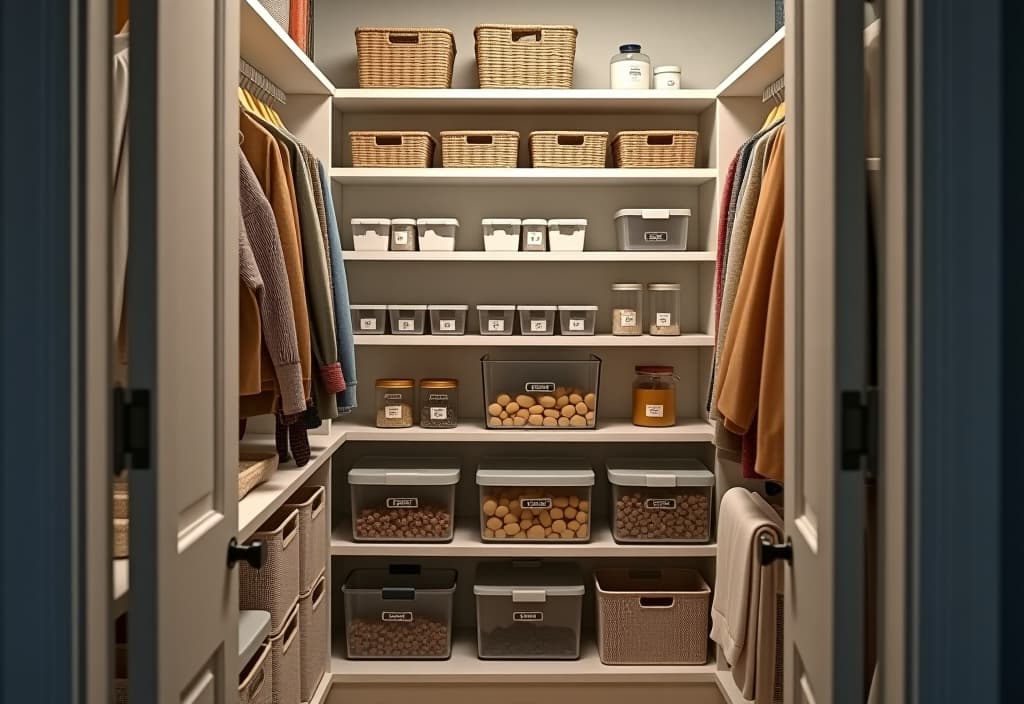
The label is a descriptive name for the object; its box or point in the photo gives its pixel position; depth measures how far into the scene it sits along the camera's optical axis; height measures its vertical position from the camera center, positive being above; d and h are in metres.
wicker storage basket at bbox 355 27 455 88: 3.31 +0.99
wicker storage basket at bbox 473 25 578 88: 3.31 +0.99
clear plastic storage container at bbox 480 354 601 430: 3.37 -0.14
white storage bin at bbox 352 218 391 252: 3.40 +0.40
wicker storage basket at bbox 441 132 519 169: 3.36 +0.69
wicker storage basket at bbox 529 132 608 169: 3.36 +0.69
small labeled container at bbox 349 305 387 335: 3.41 +0.11
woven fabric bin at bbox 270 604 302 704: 2.42 -0.80
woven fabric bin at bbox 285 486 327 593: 2.77 -0.53
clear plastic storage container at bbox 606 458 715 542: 3.32 -0.54
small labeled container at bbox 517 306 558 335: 3.40 +0.11
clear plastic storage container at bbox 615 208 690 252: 3.41 +0.41
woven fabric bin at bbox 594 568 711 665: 3.29 -0.92
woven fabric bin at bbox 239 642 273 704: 2.08 -0.72
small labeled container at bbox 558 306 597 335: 3.38 +0.11
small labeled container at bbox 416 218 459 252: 3.40 +0.41
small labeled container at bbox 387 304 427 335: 3.40 +0.12
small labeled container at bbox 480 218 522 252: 3.43 +0.41
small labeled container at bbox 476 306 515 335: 3.41 +0.11
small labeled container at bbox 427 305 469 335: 3.42 +0.11
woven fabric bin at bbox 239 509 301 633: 2.35 -0.55
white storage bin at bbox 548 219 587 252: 3.42 +0.40
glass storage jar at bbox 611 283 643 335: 3.38 +0.15
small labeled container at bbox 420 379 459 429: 3.39 -0.18
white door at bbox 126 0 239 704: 1.20 +0.01
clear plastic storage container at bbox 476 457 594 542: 3.31 -0.52
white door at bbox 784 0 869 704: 1.21 +0.00
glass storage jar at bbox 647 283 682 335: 3.40 +0.15
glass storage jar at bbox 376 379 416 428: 3.41 -0.18
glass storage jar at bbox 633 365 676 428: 3.41 -0.17
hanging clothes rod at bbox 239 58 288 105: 2.73 +0.78
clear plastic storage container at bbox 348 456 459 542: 3.29 -0.51
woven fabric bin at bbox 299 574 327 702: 2.82 -0.85
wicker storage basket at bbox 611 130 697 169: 3.36 +0.69
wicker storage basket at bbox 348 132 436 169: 3.36 +0.69
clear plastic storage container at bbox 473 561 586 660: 3.34 -0.92
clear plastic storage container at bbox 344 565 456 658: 3.34 -0.92
